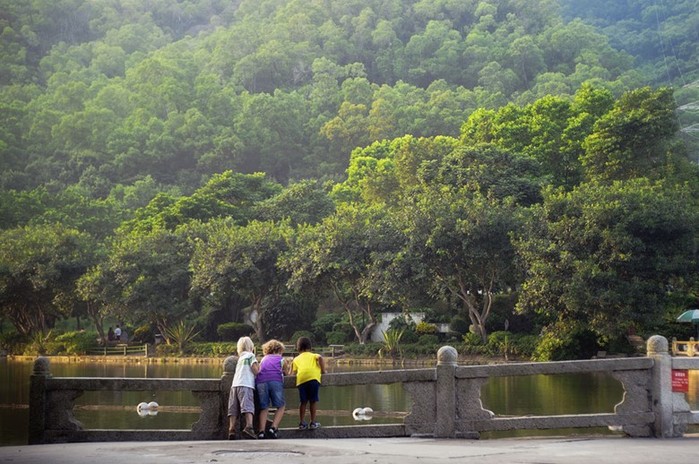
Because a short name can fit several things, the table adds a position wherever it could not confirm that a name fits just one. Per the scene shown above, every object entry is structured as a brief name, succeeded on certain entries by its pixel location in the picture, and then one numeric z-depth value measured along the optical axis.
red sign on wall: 14.45
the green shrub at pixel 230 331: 60.09
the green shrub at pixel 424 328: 52.78
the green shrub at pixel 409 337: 52.16
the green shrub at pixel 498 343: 47.44
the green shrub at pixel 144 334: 63.66
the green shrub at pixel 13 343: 62.57
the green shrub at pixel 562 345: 44.09
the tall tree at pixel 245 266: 56.06
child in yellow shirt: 14.98
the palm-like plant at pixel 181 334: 57.72
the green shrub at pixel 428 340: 50.84
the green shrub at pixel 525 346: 46.84
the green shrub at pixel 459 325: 53.09
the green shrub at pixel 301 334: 56.27
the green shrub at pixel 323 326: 58.66
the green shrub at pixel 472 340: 48.97
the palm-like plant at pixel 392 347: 50.12
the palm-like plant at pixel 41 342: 60.21
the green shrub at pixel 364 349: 51.66
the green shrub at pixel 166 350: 57.47
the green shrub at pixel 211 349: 55.22
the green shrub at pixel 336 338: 55.94
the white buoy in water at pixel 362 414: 24.34
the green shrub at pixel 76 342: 59.28
